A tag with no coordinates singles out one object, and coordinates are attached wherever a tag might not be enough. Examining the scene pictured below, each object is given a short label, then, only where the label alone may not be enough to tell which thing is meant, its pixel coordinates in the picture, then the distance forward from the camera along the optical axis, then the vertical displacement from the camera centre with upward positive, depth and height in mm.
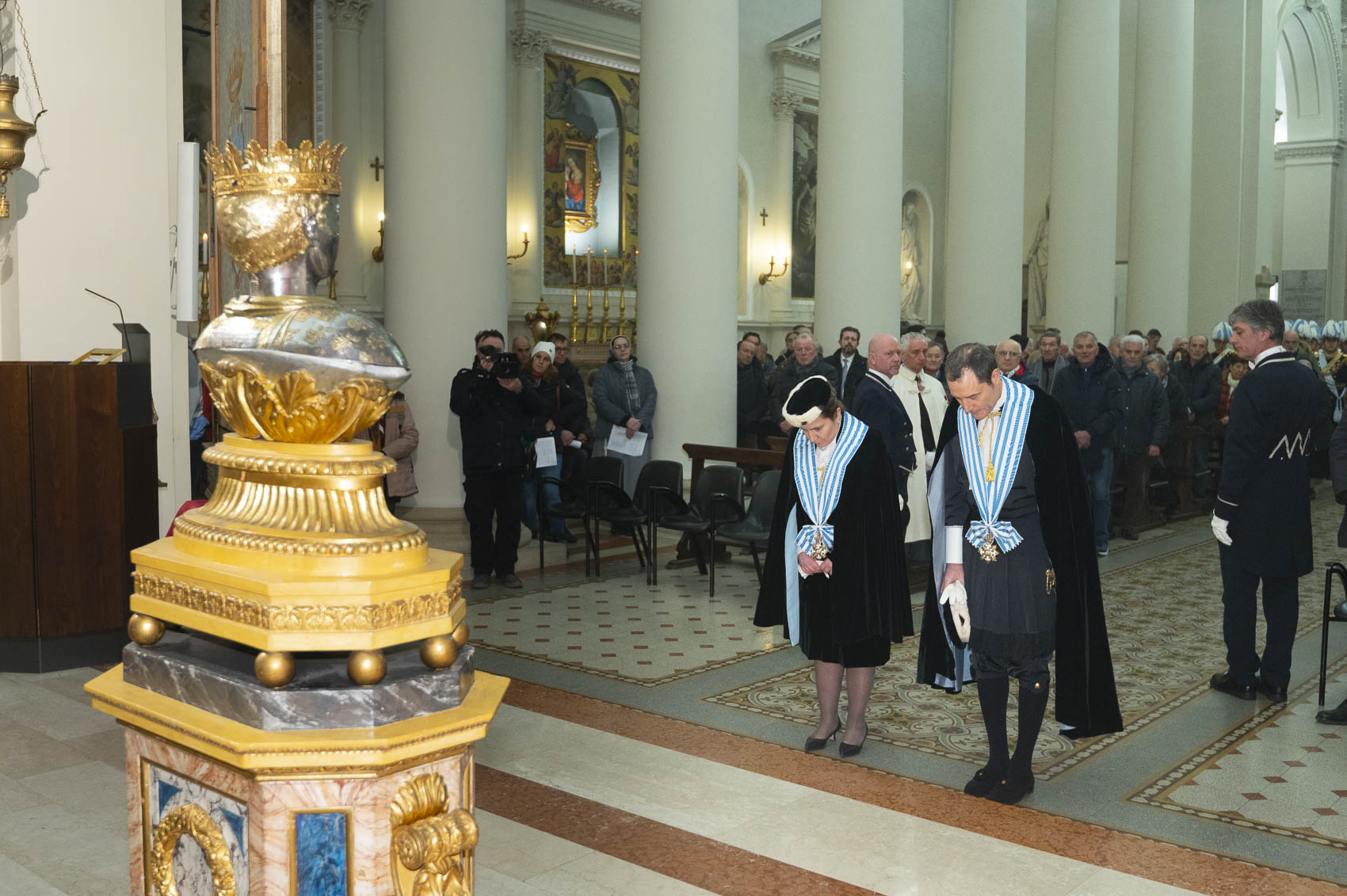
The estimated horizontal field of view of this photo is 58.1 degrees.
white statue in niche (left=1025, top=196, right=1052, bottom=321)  24062 +1993
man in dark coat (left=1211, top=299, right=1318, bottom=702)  6023 -562
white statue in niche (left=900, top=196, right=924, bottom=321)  23531 +1861
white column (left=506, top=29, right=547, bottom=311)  16438 +2911
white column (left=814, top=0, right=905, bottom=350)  12195 +2030
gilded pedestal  1672 -393
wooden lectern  6461 -786
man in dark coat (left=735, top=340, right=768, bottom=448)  13492 -376
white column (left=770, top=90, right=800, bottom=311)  20453 +2952
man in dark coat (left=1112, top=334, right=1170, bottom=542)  11047 -520
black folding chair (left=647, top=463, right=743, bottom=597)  8680 -1044
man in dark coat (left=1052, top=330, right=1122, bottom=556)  10508 -385
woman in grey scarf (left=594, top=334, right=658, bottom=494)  10789 -267
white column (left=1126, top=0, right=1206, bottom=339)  17906 +2900
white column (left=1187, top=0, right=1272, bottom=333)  20812 +3562
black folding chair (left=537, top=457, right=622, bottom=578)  9316 -994
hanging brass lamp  6328 +1222
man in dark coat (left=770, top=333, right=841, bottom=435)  10297 -39
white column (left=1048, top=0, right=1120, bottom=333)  15789 +2598
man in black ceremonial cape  4625 -752
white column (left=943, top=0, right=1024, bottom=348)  13922 +2250
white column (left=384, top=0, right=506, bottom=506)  9977 +1403
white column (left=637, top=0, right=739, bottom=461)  10781 +1368
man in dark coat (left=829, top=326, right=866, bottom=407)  10875 +38
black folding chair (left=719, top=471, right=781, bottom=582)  8492 -1083
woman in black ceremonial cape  5098 -760
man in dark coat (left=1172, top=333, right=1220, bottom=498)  13586 -311
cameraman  8672 -575
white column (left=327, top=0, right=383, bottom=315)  15008 +2994
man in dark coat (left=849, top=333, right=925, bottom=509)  7707 -223
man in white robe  8633 -349
